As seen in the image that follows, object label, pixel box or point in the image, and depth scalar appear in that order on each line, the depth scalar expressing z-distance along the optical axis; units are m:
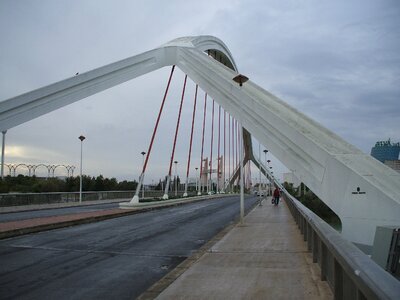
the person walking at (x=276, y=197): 34.38
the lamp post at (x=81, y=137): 33.50
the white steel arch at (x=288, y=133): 9.85
